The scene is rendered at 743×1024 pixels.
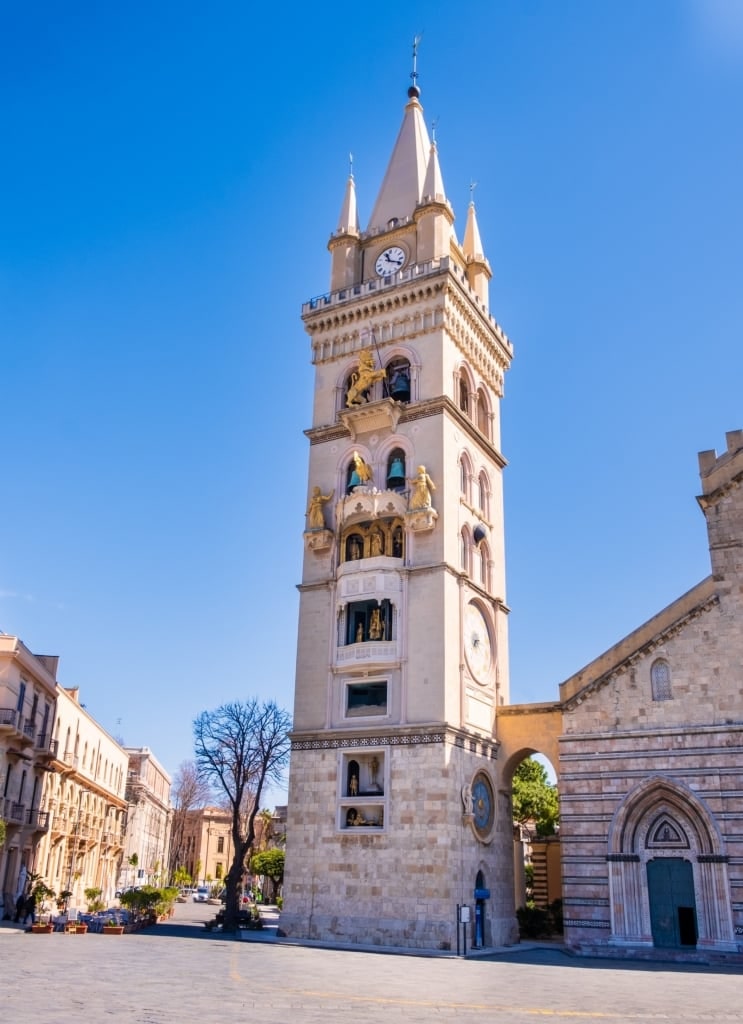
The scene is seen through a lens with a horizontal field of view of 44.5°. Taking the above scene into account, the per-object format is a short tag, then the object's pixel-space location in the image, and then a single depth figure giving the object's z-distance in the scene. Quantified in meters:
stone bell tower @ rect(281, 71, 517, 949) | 35.00
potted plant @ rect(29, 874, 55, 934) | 38.16
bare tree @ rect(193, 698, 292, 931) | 48.66
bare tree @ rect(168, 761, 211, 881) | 102.25
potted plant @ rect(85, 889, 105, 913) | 42.20
